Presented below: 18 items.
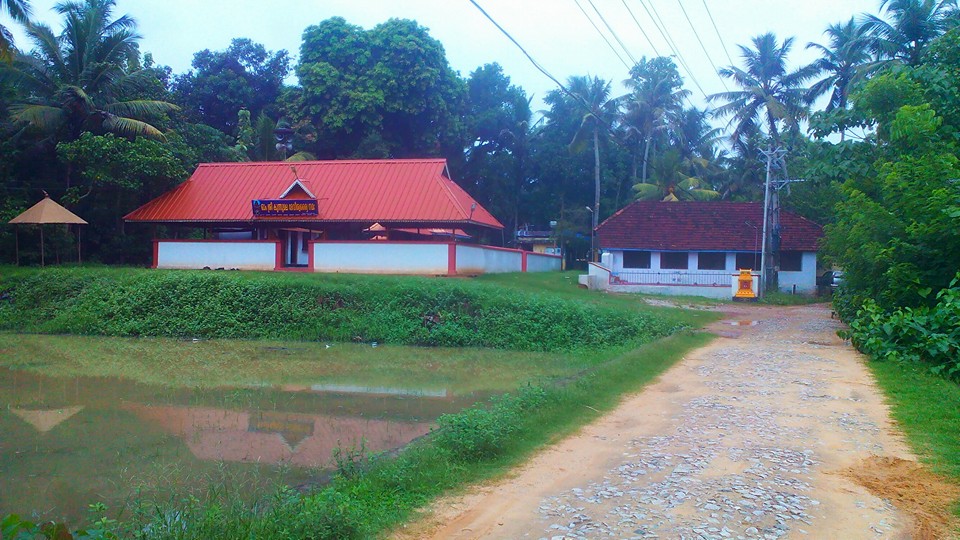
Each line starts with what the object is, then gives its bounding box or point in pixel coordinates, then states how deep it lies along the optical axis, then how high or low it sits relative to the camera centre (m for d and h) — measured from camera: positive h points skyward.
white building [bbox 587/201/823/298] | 37.44 +0.73
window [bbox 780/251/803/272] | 38.22 -0.19
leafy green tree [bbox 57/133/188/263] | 27.97 +2.57
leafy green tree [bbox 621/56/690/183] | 46.31 +9.74
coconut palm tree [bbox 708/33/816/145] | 38.44 +8.85
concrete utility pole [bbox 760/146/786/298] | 31.45 +1.26
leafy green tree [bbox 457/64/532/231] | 48.34 +7.24
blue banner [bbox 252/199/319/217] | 28.62 +1.65
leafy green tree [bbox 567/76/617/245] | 45.08 +9.11
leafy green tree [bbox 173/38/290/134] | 45.88 +10.28
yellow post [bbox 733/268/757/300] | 32.31 -1.22
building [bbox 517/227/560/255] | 54.75 +0.93
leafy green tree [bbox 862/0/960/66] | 23.22 +7.64
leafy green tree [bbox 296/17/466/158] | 39.53 +8.84
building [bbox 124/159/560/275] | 27.62 +1.30
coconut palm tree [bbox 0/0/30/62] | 20.66 +6.56
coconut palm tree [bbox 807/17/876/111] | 36.10 +9.57
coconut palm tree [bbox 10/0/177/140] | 28.89 +6.57
